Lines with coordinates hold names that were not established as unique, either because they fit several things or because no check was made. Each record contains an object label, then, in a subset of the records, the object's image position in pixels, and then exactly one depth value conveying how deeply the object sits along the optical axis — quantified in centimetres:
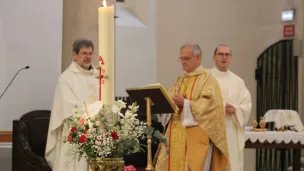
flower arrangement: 508
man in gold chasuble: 922
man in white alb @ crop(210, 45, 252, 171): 1085
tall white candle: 521
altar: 1283
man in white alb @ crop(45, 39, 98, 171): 856
